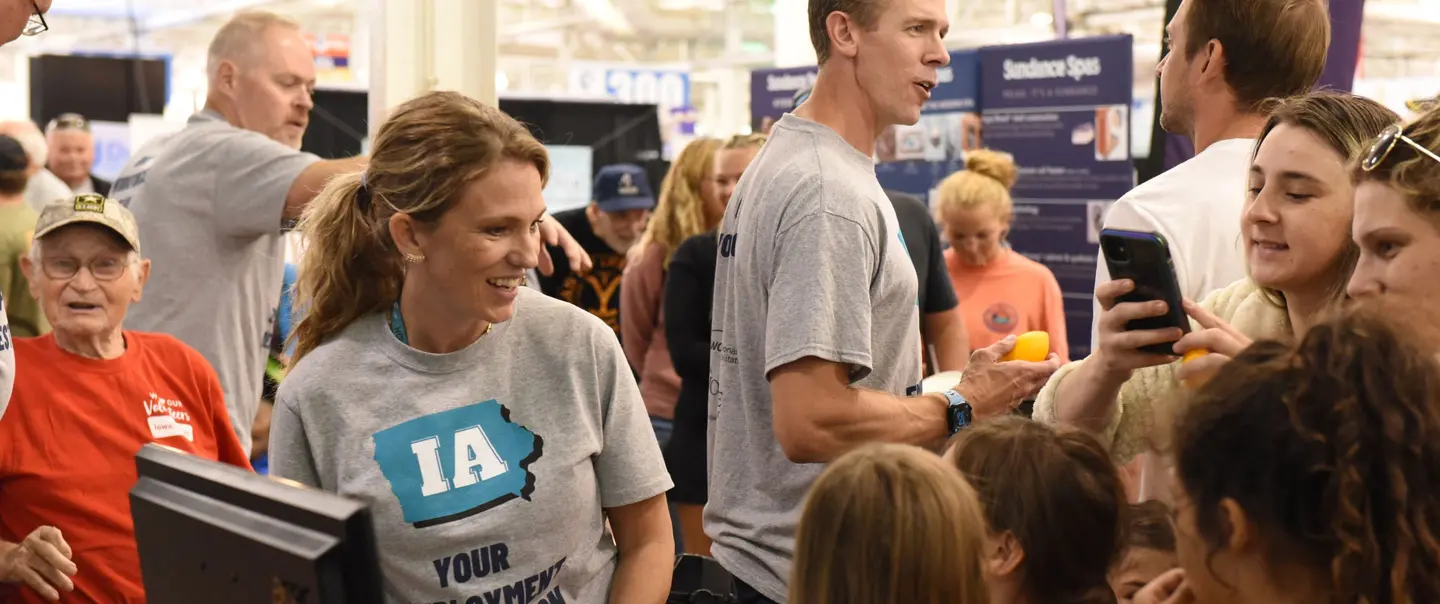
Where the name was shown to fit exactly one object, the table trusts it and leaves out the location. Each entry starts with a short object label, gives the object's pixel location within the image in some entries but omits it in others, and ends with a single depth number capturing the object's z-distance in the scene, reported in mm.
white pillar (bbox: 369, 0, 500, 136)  5395
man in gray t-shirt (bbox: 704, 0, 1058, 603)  1996
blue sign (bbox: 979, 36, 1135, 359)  6219
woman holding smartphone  1775
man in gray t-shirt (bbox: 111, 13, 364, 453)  3330
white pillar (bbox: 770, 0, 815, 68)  11070
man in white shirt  2301
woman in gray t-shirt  1801
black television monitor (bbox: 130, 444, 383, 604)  1115
